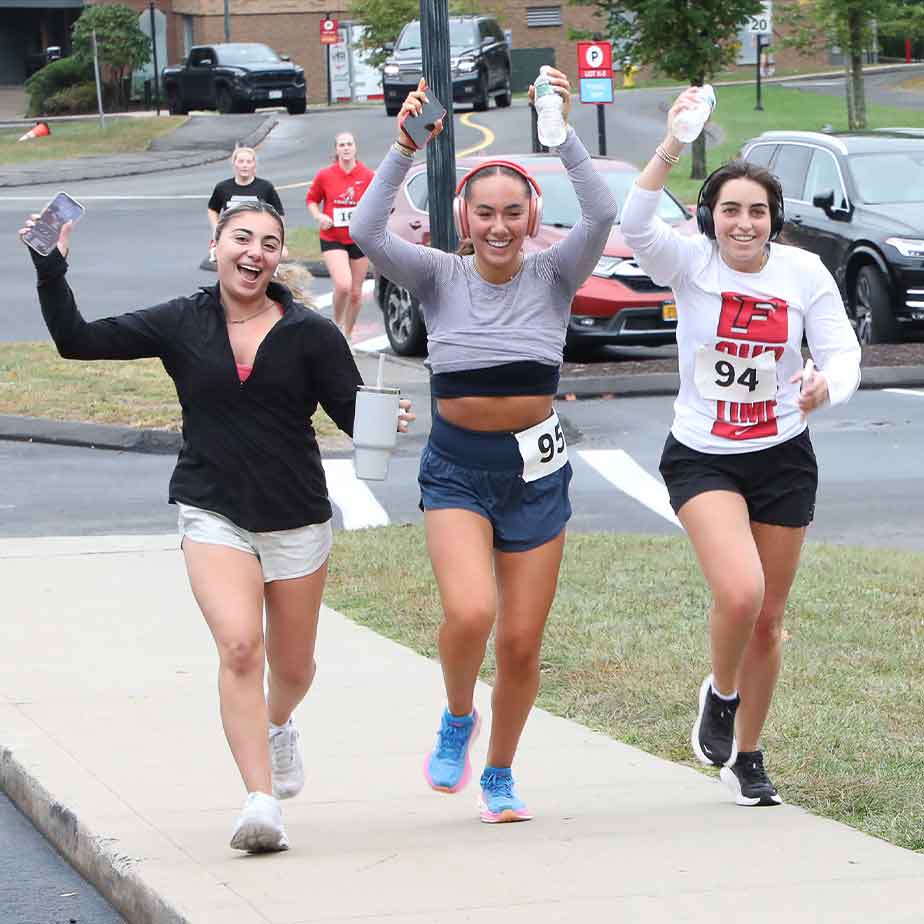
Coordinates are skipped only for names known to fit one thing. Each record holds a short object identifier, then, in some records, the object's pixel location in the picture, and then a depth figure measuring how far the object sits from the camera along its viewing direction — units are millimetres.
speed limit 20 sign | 43375
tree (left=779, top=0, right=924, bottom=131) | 42312
